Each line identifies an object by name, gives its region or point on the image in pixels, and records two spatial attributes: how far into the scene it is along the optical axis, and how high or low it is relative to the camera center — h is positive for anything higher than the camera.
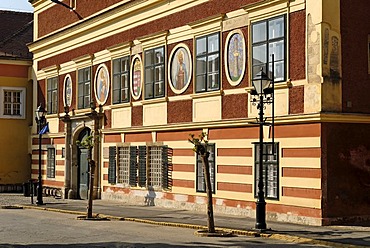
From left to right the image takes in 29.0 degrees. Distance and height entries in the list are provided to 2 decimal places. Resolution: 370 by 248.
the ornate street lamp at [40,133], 29.42 +0.85
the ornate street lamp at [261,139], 17.55 +0.36
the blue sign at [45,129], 35.53 +1.22
